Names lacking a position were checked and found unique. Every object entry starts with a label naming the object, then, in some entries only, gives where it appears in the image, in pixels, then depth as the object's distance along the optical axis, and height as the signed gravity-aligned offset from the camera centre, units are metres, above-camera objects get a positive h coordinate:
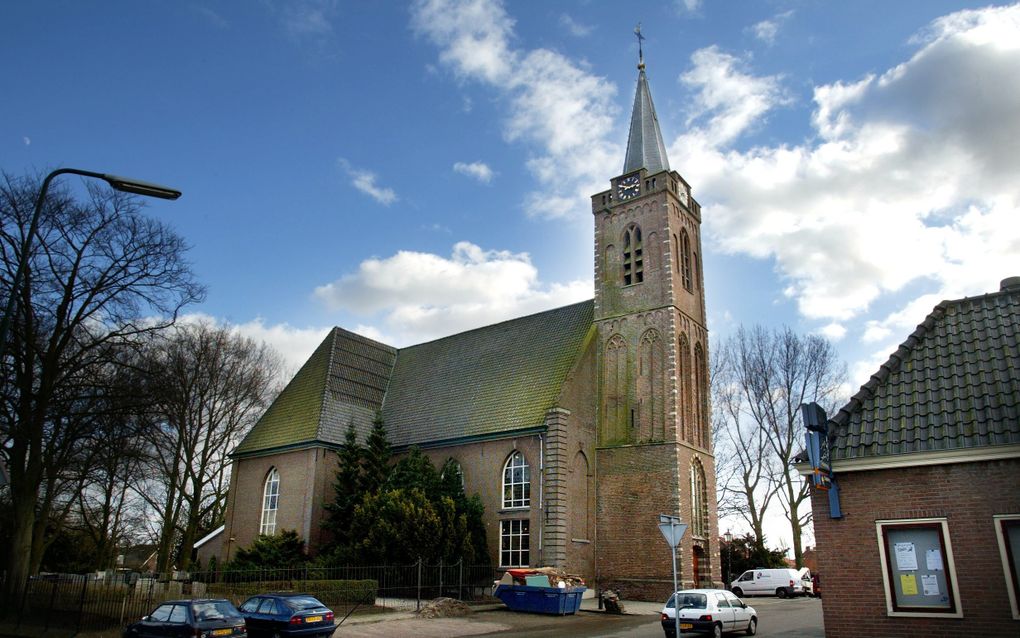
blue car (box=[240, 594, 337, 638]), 16.72 -1.68
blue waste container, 24.05 -1.71
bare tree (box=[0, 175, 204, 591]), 21.78 +5.92
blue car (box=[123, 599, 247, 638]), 15.05 -1.63
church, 29.64 +5.62
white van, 35.91 -1.70
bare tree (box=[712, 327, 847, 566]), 40.00 +6.57
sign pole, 14.25 +0.35
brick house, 11.26 +0.85
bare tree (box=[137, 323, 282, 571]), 37.53 +6.19
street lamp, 10.91 +5.08
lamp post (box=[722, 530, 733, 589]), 40.52 -0.56
